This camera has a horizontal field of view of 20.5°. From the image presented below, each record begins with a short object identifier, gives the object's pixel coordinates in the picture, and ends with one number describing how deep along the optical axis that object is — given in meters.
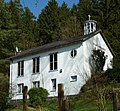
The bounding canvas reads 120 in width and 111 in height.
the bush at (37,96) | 25.21
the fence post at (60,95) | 8.86
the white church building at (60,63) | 32.06
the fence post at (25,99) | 12.83
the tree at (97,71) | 27.10
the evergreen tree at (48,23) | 58.06
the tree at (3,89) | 25.59
